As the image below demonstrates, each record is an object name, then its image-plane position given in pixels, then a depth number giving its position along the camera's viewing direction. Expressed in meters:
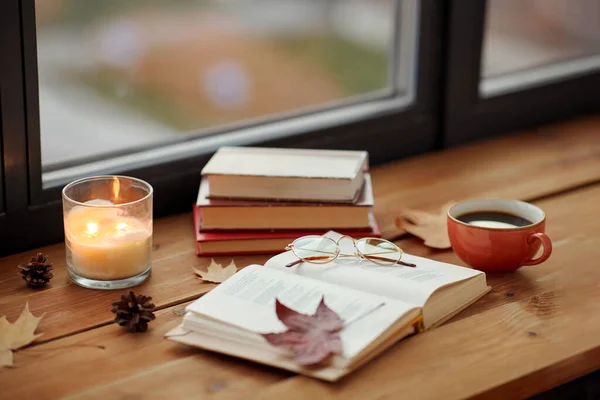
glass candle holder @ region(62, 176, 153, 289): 1.41
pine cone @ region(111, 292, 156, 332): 1.36
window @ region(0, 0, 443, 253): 1.50
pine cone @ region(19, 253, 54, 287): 1.43
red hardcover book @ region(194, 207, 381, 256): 1.50
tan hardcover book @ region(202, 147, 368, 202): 1.50
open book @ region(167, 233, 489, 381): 1.30
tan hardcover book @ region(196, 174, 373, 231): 1.51
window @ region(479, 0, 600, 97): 1.92
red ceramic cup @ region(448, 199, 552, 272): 1.43
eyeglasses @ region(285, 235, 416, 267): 1.43
